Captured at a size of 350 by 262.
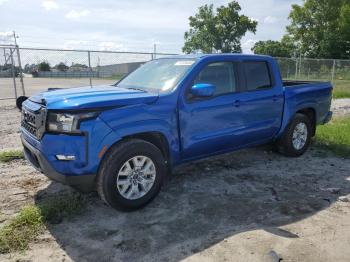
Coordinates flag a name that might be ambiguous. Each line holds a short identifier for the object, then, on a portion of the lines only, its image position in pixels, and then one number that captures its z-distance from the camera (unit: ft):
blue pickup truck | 12.48
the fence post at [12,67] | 40.39
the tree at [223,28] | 143.74
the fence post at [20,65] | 40.06
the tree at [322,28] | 136.56
